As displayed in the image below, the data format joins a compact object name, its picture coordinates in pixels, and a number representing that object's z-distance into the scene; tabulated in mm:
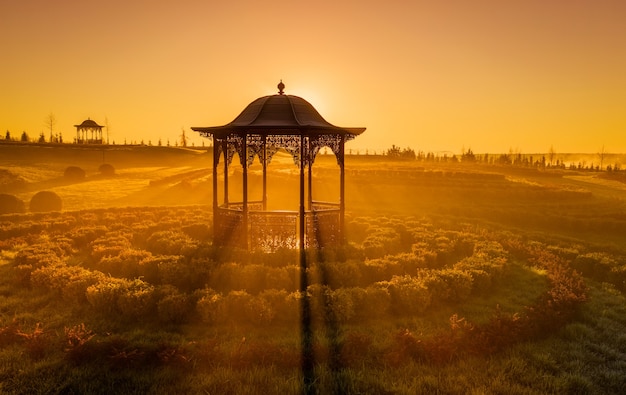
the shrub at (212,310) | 9984
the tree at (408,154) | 105538
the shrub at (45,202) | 33375
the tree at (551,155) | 134325
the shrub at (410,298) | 10992
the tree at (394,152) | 102888
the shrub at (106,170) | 56162
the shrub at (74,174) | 52872
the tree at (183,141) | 125906
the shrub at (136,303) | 10234
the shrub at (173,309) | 10094
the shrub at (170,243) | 15244
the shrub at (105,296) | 10516
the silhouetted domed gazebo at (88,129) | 89688
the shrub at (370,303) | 10648
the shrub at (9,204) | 30953
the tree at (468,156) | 103775
